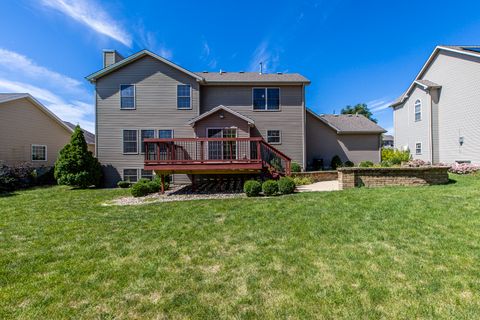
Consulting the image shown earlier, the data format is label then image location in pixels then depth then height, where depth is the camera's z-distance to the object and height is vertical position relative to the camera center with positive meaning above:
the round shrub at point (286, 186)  8.45 -0.97
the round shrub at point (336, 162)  16.25 -0.18
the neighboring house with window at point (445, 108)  13.34 +3.47
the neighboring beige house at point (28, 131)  15.33 +2.52
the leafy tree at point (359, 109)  50.62 +11.45
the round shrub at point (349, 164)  16.16 -0.33
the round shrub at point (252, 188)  8.41 -1.03
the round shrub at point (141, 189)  9.55 -1.17
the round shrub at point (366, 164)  15.27 -0.33
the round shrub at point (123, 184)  12.87 -1.23
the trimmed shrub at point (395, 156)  16.58 +0.22
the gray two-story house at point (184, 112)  13.18 +3.14
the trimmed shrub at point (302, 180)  11.33 -1.06
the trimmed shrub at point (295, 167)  13.60 -0.42
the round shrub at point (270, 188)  8.34 -1.03
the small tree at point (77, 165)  12.23 -0.12
